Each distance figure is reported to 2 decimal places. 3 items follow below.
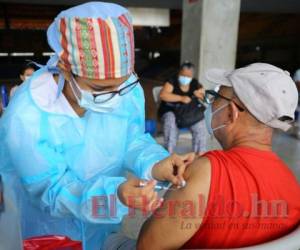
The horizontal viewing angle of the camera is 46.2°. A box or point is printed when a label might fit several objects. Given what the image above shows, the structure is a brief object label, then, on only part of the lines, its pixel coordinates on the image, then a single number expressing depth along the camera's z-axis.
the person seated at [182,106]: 3.66
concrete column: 4.51
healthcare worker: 0.95
